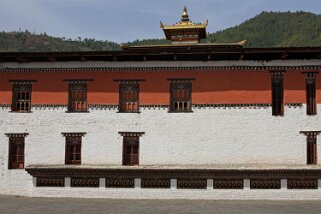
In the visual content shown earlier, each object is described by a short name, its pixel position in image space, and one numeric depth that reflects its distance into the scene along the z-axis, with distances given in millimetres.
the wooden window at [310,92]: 18438
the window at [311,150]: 18172
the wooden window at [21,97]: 19953
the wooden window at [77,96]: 19641
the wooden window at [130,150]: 19062
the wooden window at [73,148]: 19391
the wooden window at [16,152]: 19766
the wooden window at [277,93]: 18597
